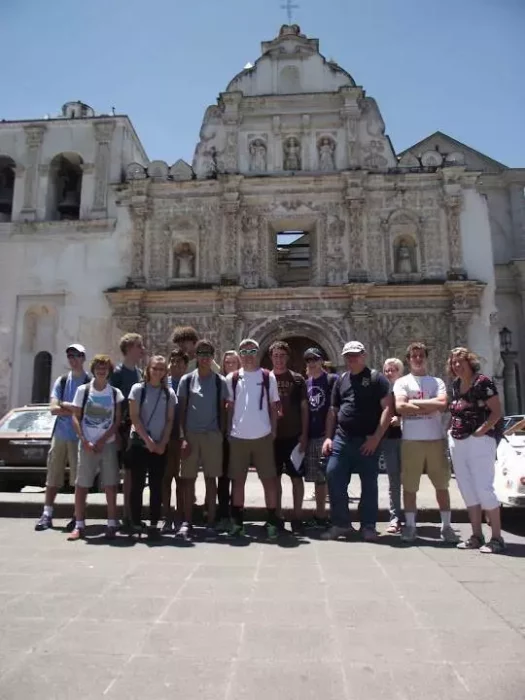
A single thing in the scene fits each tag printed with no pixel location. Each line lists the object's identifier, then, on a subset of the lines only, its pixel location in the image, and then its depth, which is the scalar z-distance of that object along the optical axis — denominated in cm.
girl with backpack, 546
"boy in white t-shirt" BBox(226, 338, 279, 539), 546
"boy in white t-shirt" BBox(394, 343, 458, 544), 532
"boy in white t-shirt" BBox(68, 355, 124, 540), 547
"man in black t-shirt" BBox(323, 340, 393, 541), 543
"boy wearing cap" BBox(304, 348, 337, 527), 587
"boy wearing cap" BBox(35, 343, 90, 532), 582
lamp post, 1666
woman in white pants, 495
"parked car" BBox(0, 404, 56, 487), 803
